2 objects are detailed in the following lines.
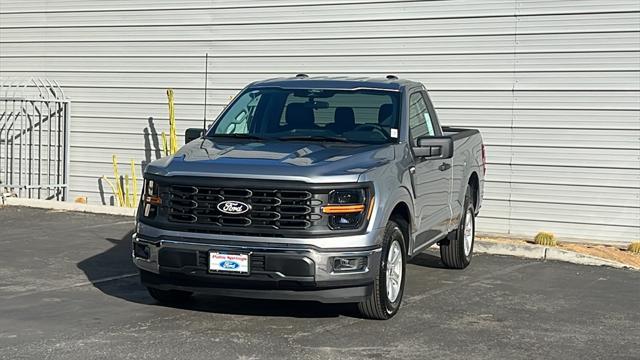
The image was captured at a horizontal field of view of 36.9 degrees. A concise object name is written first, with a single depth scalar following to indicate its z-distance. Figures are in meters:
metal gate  16.86
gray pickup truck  6.95
